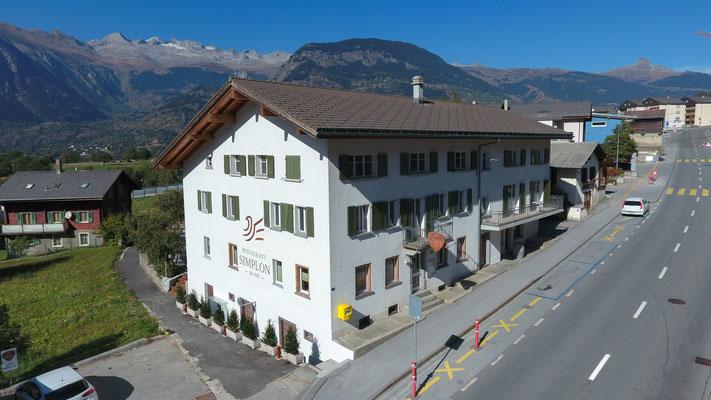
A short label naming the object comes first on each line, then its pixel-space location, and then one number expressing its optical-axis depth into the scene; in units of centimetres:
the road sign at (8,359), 1515
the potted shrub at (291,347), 1895
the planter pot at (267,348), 1983
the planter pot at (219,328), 2300
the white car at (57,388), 1483
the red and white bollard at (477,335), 1658
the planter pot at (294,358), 1875
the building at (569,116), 5934
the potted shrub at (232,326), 2222
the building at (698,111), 16112
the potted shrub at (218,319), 2344
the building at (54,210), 5072
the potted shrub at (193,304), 2584
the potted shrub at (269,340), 2002
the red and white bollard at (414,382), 1371
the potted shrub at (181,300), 2656
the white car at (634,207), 3653
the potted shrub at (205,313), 2438
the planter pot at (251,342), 2072
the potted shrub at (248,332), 2103
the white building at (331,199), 1783
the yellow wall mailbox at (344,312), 1770
